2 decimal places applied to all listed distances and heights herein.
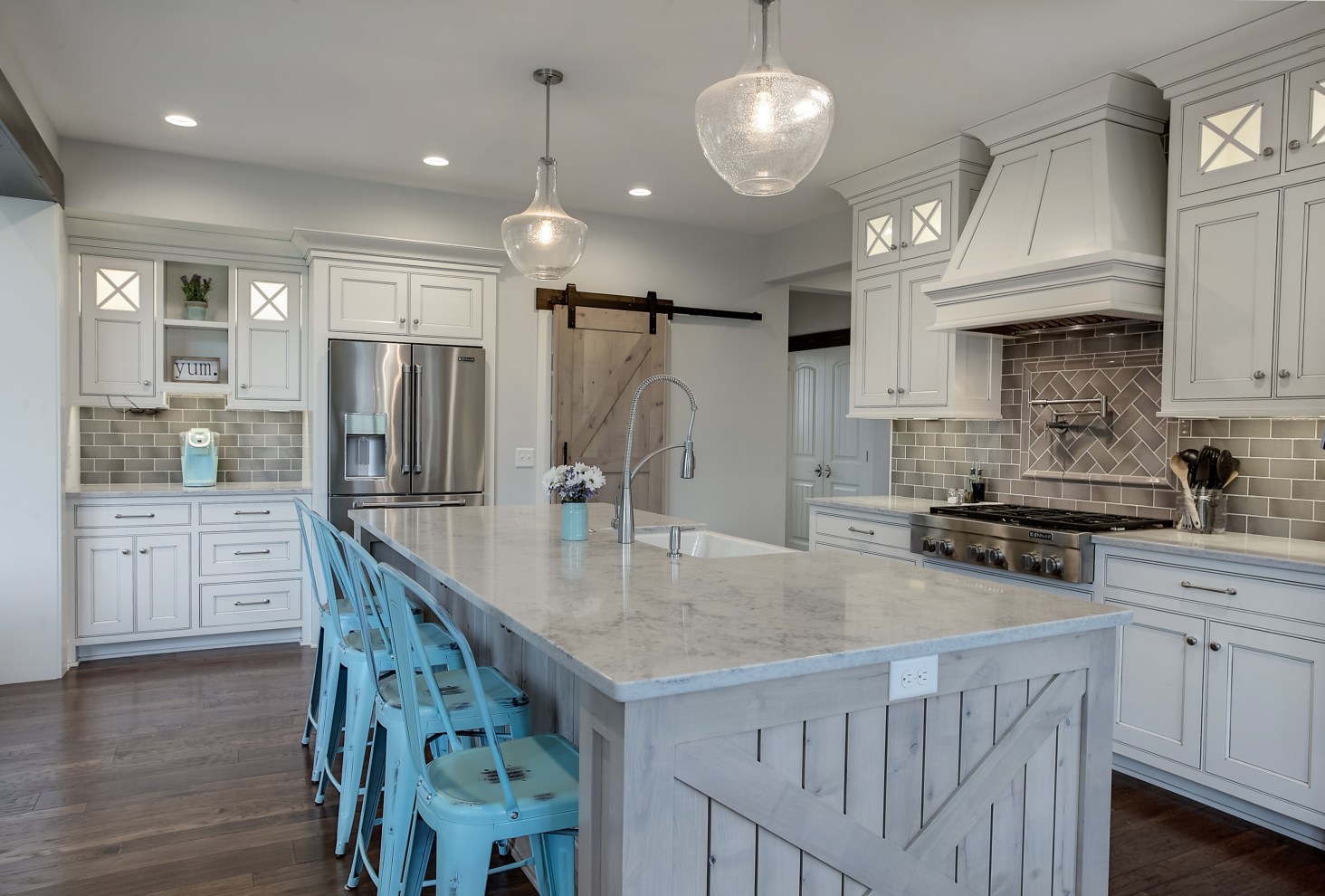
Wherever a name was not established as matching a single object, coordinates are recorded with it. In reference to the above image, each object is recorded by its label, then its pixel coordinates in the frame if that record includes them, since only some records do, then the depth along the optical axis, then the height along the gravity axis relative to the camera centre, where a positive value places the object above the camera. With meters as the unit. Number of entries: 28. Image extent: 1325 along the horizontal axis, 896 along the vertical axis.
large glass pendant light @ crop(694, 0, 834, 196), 2.25 +0.84
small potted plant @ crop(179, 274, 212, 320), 5.09 +0.75
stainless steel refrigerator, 4.92 +0.01
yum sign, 5.14 +0.32
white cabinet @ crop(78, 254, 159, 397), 4.75 +0.54
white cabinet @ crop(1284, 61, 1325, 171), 2.96 +1.12
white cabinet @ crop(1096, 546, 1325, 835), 2.73 -0.80
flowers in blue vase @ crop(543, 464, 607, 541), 2.87 -0.21
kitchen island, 1.37 -0.53
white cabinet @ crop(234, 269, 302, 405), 5.07 +0.52
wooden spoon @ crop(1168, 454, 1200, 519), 3.44 -0.14
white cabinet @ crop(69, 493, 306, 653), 4.61 -0.80
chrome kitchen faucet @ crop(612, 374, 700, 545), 2.83 -0.28
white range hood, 3.45 +0.93
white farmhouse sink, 3.19 -0.43
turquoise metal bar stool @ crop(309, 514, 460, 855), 2.56 -0.81
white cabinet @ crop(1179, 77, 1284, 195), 3.09 +1.13
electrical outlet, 1.57 -0.45
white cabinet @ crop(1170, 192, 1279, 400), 3.10 +0.52
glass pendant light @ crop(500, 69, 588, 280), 3.47 +0.79
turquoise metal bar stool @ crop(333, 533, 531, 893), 2.00 -0.72
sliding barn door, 5.79 +0.26
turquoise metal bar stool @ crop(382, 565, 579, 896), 1.59 -0.69
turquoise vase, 2.86 -0.30
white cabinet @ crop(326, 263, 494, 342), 4.99 +0.75
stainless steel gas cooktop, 3.35 -0.42
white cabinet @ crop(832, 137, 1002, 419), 4.36 +0.77
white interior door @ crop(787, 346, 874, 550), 7.38 -0.03
